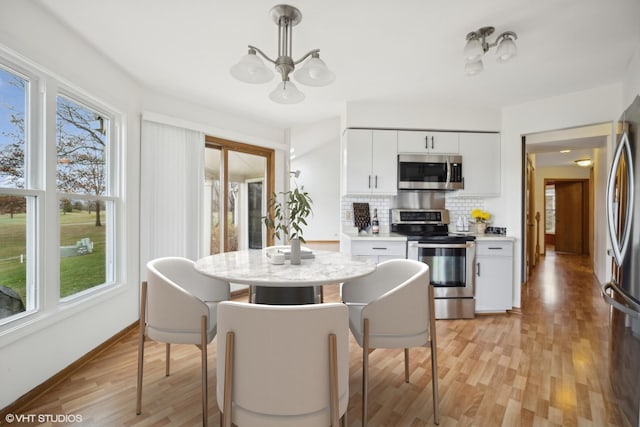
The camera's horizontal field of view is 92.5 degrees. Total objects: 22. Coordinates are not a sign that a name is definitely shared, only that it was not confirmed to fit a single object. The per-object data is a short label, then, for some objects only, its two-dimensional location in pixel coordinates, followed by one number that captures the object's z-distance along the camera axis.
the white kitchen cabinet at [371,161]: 3.58
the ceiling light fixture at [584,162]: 6.32
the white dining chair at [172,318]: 1.58
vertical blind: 3.08
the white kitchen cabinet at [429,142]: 3.62
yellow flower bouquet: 3.65
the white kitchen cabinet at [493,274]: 3.34
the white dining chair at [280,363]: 1.02
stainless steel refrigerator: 1.51
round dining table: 1.40
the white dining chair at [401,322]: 1.54
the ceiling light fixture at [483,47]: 1.98
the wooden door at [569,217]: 7.86
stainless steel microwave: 3.61
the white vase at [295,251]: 1.81
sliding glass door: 3.86
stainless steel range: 3.26
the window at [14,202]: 1.78
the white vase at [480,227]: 3.66
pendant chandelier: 1.61
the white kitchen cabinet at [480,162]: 3.64
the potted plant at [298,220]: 1.72
